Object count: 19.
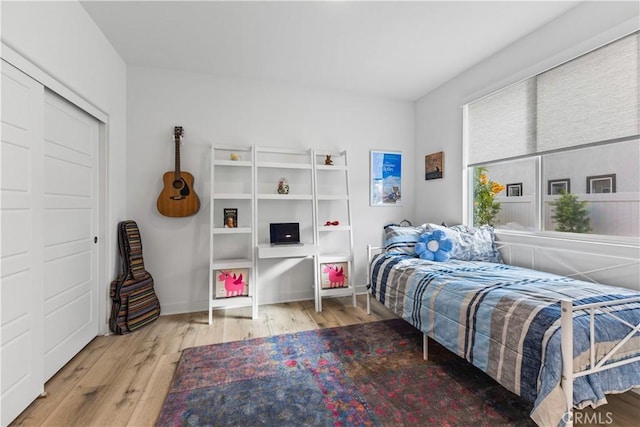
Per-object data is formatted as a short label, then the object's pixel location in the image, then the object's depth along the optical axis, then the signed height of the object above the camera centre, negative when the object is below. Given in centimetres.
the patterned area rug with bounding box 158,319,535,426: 143 -106
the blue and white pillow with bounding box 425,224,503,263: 259 -30
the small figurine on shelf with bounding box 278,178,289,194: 311 +30
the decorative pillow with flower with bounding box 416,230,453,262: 253 -31
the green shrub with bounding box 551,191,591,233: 212 -1
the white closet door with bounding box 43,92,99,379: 176 -11
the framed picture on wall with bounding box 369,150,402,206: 362 +46
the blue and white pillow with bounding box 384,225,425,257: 273 -27
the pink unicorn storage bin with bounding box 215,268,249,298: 279 -70
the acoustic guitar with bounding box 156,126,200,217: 278 +22
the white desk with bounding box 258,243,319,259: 273 -38
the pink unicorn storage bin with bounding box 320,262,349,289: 311 -70
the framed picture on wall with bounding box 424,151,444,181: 335 +60
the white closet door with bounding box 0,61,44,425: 137 -14
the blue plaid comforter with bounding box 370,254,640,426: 117 -59
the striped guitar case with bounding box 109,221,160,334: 240 -69
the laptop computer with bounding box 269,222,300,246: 298 -21
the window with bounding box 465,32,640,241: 186 +53
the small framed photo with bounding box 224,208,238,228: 294 -4
